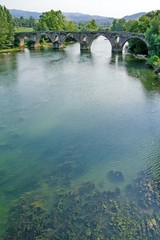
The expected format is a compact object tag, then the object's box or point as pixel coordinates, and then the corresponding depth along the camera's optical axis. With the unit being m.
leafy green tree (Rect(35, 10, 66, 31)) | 91.31
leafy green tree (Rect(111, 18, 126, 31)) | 143.25
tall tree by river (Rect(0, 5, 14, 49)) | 62.44
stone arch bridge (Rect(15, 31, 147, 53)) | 59.73
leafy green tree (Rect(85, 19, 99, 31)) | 123.75
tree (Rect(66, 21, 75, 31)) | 104.26
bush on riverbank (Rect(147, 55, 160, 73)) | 38.69
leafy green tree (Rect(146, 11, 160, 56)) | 42.92
